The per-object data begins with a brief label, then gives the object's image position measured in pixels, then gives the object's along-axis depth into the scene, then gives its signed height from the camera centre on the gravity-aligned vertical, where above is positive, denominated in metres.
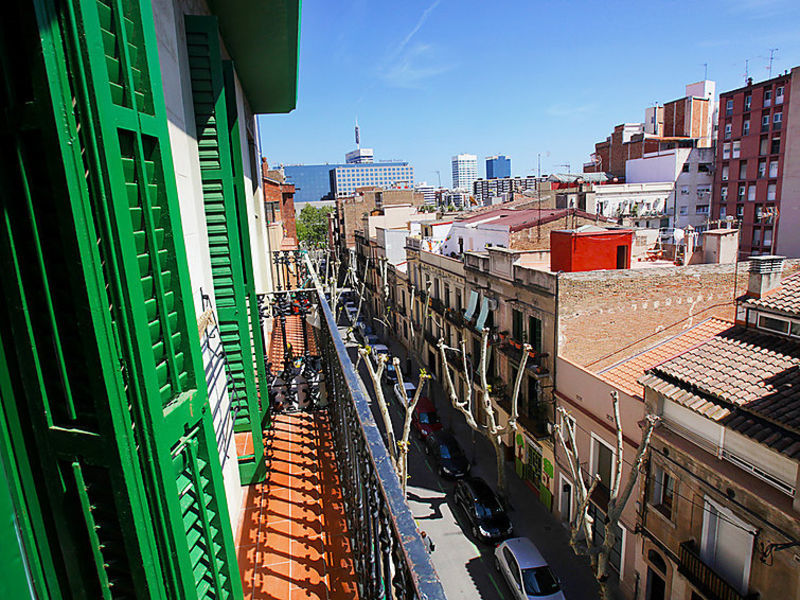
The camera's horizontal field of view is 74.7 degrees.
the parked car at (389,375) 28.81 -10.11
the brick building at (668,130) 50.69 +4.56
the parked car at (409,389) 26.64 -10.10
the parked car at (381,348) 33.72 -10.00
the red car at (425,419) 22.05 -9.79
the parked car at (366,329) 40.52 -10.60
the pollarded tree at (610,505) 10.35 -6.82
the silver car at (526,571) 12.49 -9.38
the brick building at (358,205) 55.47 -1.29
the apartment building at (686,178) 44.03 -0.35
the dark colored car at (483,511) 15.23 -9.61
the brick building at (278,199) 27.45 -0.02
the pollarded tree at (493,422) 15.54 -7.17
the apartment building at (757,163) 38.38 +0.49
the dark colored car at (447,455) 18.81 -9.73
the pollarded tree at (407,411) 12.78 -5.62
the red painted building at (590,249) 17.14 -2.26
